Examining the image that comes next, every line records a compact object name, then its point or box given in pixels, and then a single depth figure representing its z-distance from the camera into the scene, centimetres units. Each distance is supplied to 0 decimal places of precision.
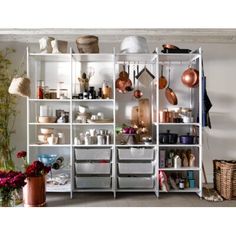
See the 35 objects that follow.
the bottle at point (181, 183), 402
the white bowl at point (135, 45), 385
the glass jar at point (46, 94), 408
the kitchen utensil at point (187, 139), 398
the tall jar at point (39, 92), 401
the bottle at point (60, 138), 409
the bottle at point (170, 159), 405
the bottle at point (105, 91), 413
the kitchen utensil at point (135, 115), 451
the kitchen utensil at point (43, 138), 409
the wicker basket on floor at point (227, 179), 379
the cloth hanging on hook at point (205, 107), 396
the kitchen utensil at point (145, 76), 438
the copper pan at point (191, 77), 399
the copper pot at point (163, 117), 401
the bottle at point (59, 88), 422
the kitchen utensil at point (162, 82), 427
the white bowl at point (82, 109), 418
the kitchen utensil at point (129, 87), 426
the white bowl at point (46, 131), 409
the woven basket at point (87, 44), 387
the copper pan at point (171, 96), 430
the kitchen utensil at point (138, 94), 441
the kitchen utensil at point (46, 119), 400
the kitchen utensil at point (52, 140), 400
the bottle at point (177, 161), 400
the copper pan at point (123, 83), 425
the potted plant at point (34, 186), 337
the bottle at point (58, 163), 409
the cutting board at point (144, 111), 448
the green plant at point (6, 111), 434
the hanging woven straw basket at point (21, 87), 338
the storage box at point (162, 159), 400
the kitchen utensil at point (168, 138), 401
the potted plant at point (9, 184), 253
